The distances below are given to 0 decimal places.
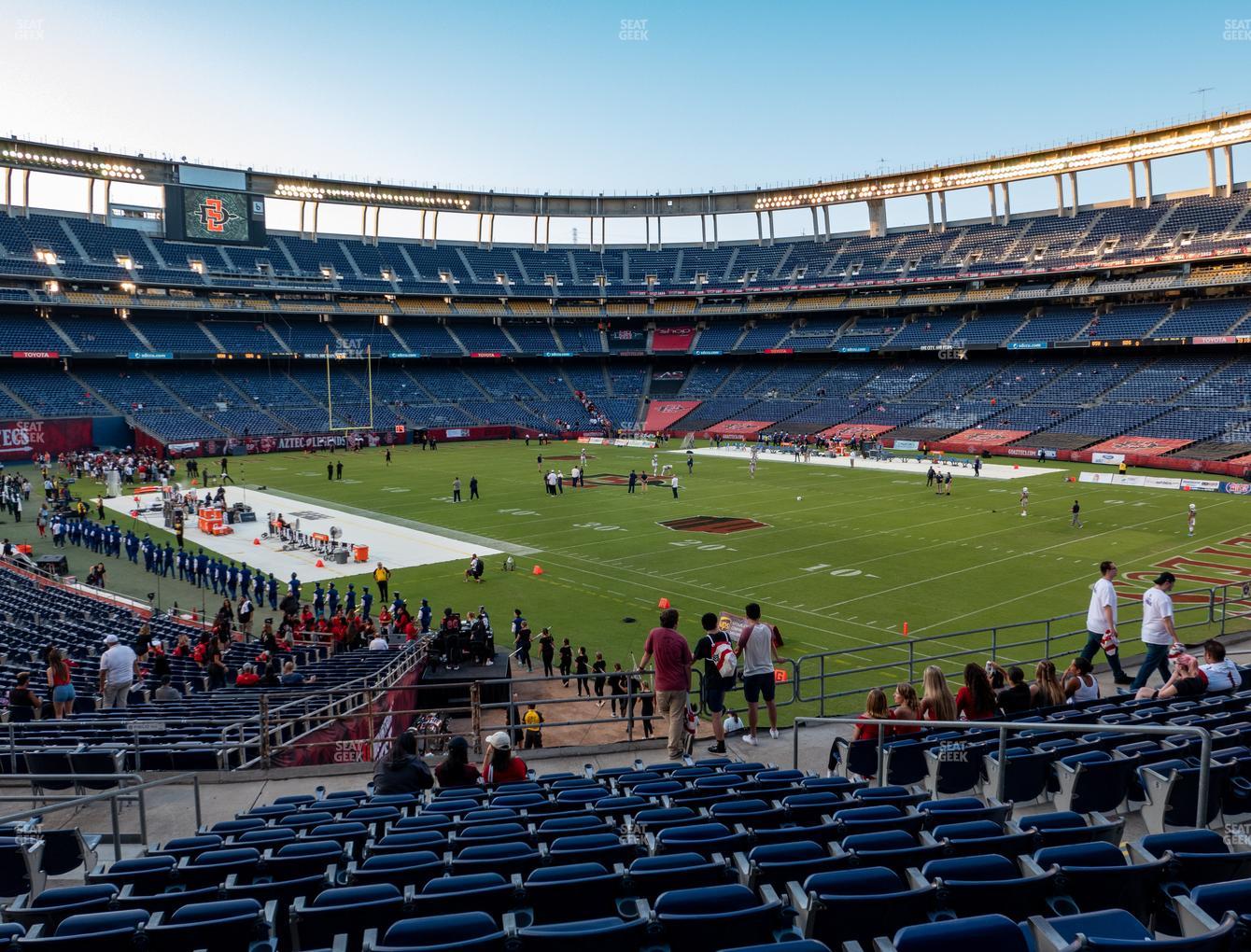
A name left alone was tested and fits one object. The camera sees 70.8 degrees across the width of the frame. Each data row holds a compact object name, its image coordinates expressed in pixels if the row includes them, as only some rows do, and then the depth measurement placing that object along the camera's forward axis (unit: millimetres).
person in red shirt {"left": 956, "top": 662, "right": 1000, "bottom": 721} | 8555
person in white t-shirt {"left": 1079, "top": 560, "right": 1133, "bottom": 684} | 11578
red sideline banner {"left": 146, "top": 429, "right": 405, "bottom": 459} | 63094
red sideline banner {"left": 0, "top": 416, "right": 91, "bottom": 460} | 59156
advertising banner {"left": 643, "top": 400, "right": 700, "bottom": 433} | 84500
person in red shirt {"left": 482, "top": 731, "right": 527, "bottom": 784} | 7895
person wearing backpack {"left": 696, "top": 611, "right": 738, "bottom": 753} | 10086
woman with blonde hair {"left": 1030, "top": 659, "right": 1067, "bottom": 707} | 9555
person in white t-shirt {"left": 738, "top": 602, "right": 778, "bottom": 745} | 10289
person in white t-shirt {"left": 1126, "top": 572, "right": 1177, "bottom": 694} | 10984
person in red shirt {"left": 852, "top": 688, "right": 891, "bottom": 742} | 8414
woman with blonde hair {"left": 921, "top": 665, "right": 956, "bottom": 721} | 8258
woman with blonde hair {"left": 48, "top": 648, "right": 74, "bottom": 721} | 12312
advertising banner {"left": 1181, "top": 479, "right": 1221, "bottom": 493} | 43594
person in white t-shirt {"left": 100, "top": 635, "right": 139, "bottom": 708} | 13234
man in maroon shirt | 9539
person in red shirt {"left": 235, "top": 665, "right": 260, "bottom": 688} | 15023
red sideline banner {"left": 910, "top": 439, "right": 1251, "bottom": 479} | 47906
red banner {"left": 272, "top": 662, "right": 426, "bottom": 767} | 11227
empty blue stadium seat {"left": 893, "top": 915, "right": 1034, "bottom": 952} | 3115
